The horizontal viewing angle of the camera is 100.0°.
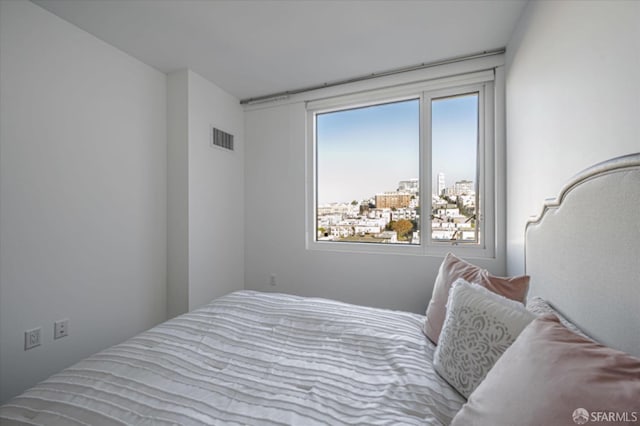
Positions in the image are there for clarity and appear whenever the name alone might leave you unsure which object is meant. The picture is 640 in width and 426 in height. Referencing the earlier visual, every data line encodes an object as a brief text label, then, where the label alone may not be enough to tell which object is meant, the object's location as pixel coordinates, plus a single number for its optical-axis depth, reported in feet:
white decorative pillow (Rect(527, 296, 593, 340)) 3.13
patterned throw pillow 2.69
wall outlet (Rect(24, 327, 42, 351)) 5.52
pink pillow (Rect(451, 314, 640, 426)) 1.51
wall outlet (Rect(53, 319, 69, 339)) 5.96
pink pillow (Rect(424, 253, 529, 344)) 3.87
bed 2.48
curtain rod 7.57
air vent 9.41
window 8.19
